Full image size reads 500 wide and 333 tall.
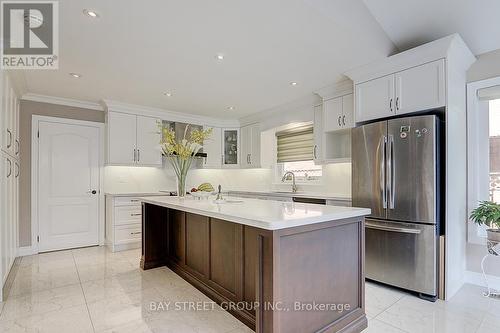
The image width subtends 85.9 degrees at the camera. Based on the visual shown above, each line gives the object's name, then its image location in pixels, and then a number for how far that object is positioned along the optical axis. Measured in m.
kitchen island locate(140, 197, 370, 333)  1.58
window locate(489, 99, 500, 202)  2.83
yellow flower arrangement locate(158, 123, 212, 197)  2.93
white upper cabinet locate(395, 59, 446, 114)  2.54
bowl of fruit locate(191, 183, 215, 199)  2.98
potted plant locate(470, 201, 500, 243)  2.48
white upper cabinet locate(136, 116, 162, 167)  4.78
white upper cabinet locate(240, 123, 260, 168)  5.38
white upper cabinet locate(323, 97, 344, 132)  3.71
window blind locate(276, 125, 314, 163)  4.68
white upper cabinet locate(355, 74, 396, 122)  2.89
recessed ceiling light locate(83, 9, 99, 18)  2.06
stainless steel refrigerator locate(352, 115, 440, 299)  2.53
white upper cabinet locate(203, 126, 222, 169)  5.64
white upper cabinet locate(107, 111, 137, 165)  4.51
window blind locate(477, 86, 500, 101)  2.75
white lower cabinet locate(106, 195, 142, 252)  4.29
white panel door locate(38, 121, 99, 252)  4.23
